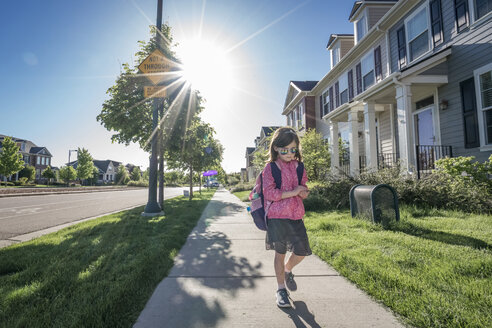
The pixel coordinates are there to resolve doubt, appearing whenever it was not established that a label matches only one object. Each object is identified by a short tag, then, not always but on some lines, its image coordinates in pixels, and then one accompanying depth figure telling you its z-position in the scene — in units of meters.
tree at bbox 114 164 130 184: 60.97
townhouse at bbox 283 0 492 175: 7.18
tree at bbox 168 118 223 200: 11.30
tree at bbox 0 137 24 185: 28.73
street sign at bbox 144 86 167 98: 7.76
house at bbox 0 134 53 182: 49.81
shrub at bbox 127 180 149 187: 55.29
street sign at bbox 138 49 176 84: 7.73
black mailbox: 4.91
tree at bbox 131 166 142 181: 69.17
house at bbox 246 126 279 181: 38.77
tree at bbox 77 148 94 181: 43.68
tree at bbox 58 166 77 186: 42.50
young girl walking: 2.38
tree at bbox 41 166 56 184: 43.19
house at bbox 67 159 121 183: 72.62
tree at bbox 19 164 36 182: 41.41
